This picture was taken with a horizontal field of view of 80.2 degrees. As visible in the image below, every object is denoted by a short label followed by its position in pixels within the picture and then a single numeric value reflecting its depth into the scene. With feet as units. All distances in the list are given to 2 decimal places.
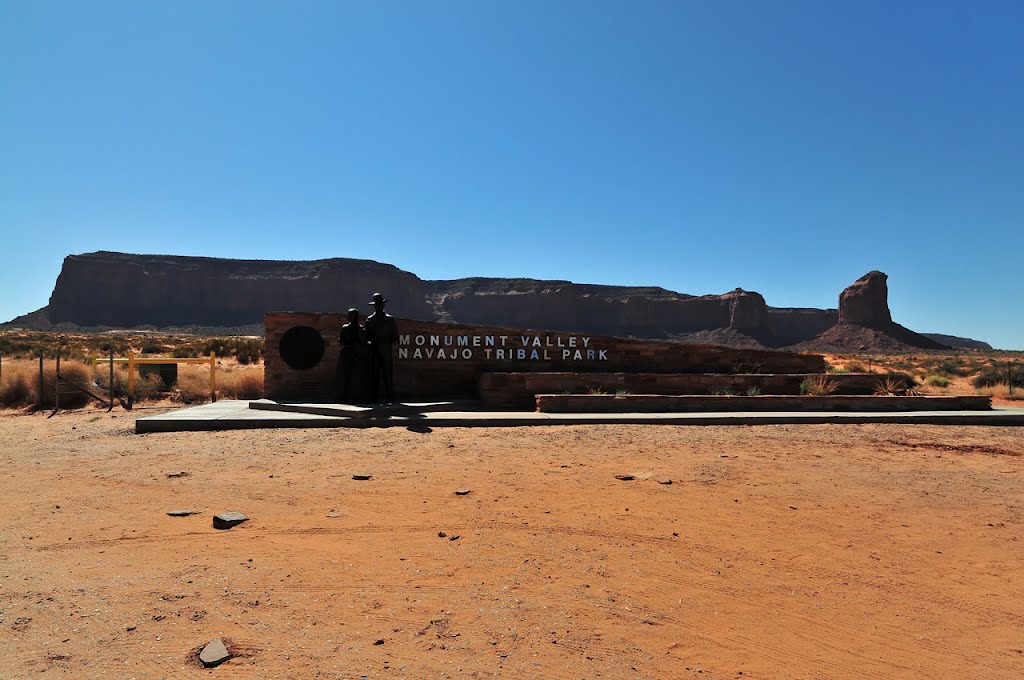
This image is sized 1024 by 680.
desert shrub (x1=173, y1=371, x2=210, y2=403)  49.06
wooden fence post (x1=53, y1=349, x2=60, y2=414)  42.07
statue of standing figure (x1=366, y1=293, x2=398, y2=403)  38.75
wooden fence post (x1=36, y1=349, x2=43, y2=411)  44.65
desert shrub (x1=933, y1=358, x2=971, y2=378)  109.70
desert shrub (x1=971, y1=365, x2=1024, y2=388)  75.66
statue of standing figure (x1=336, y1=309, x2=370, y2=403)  38.34
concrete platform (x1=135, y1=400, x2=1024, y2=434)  32.30
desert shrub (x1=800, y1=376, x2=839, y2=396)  42.88
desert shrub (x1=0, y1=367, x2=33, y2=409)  45.32
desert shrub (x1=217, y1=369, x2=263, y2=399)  48.67
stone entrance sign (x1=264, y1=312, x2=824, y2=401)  42.50
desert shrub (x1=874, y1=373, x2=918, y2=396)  44.60
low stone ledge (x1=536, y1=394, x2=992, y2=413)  37.81
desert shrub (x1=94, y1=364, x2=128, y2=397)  49.62
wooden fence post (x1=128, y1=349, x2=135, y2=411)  43.65
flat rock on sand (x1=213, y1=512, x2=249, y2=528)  16.29
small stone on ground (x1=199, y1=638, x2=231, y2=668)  9.48
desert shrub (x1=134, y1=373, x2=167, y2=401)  49.57
